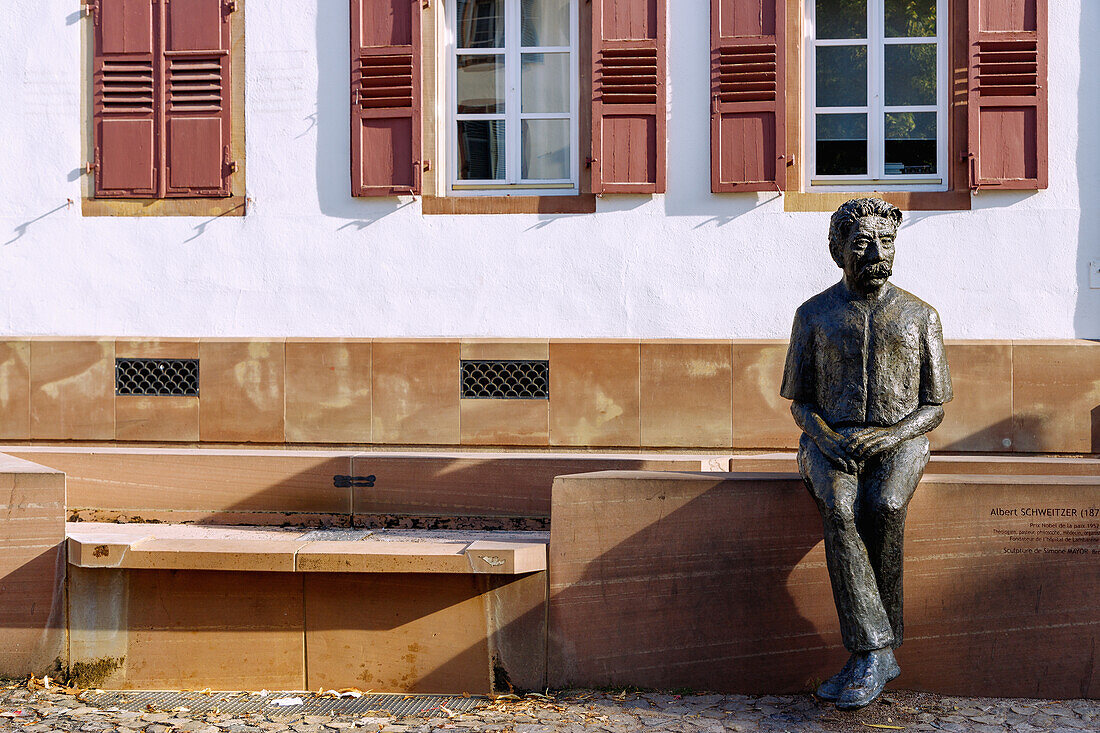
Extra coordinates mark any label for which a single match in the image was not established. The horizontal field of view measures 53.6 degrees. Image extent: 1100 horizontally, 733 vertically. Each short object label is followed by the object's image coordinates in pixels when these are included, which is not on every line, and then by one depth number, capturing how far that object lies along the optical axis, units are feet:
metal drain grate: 15.72
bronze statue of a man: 14.33
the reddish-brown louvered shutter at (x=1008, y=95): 23.06
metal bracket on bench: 20.27
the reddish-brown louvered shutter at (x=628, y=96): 23.75
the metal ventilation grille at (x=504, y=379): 23.65
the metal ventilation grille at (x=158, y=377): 24.32
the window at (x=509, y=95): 25.05
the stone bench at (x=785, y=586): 15.38
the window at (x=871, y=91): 24.26
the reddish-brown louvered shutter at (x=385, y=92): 24.18
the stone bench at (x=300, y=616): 16.26
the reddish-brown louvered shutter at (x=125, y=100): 24.67
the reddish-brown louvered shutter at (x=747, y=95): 23.53
